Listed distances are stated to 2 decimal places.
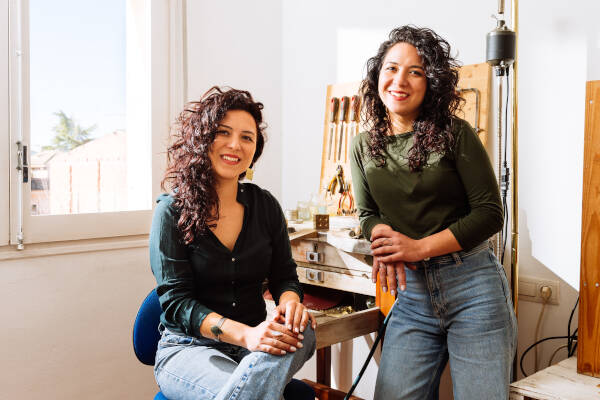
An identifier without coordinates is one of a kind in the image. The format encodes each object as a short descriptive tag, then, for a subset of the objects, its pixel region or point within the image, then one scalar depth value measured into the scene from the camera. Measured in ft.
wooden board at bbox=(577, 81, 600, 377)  5.01
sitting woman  3.98
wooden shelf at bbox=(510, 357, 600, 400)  4.81
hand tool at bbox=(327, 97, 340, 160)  8.68
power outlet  6.50
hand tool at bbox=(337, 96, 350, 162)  8.51
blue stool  4.99
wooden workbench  5.52
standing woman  4.63
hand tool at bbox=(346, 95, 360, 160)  8.32
